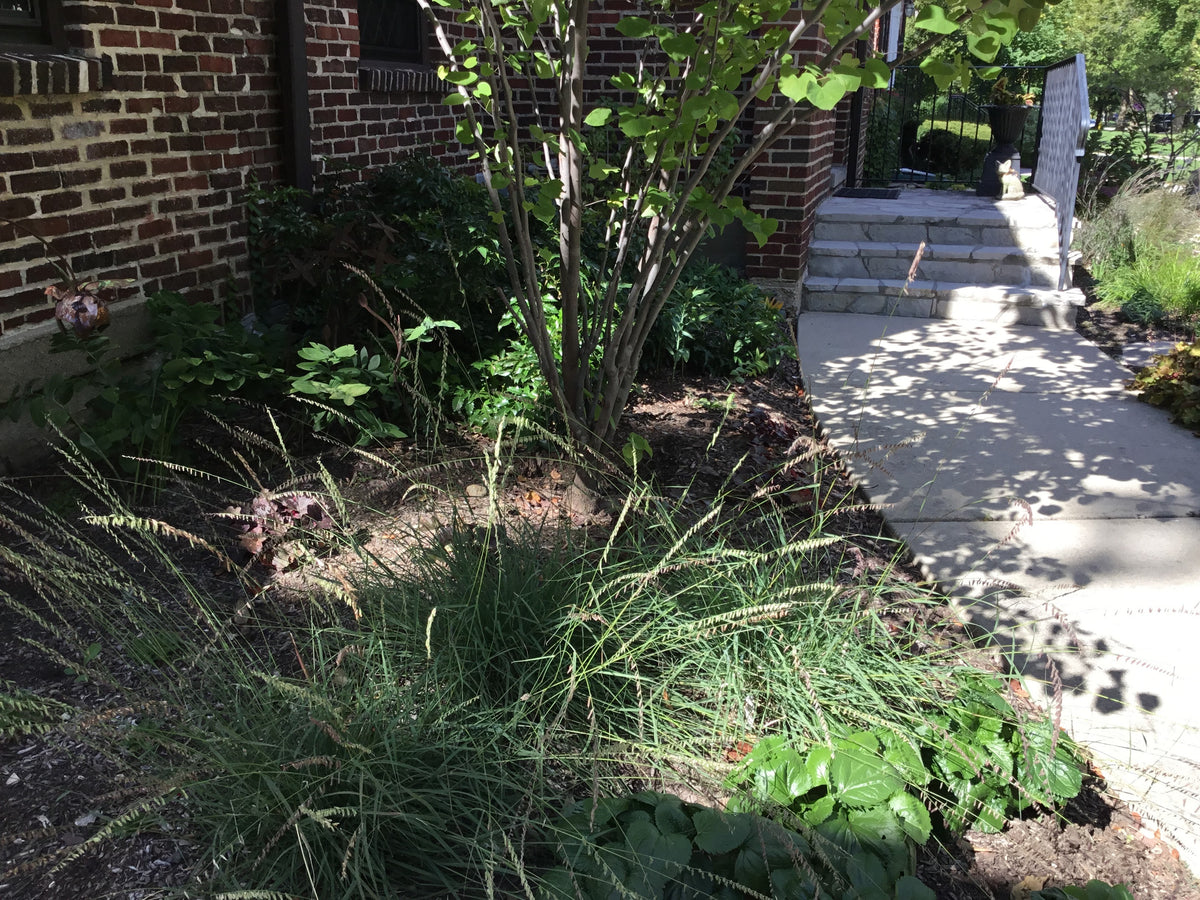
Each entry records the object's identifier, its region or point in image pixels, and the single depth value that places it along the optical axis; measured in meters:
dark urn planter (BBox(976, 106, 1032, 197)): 10.77
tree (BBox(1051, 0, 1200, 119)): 17.31
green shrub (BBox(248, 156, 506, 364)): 4.62
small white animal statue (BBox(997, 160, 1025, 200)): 10.16
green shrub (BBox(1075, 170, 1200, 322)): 7.81
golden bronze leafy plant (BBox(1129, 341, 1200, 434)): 5.37
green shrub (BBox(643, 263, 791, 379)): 5.59
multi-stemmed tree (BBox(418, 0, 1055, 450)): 2.72
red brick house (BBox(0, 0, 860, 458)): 3.73
